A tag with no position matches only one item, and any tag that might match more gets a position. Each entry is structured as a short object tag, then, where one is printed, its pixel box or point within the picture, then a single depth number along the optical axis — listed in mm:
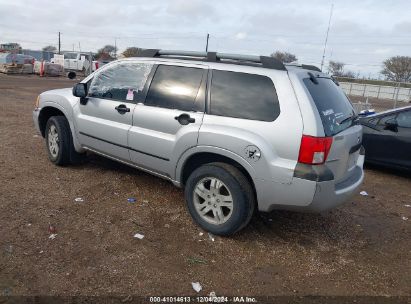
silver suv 3490
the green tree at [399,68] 40700
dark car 6562
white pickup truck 36219
